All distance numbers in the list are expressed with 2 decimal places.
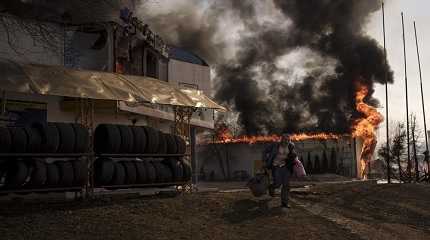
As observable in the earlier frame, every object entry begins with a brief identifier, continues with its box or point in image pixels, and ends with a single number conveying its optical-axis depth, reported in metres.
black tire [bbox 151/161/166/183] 12.77
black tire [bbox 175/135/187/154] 13.46
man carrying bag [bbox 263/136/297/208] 12.47
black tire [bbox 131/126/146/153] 12.31
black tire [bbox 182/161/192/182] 13.47
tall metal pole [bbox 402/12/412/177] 28.66
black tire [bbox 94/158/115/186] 11.62
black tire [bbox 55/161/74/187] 10.88
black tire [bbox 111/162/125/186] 11.84
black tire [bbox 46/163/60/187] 10.70
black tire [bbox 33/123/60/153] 10.72
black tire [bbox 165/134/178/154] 13.24
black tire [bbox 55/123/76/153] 10.98
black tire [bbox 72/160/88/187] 11.03
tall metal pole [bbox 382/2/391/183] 26.73
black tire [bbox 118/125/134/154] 12.07
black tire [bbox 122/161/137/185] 12.08
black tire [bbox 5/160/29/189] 10.15
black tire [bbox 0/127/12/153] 10.12
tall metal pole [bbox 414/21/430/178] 29.42
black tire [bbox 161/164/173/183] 12.91
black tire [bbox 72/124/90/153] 11.19
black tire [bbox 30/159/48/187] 10.49
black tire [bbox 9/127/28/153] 10.33
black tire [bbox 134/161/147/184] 12.30
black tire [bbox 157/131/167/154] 12.96
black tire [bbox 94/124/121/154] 11.86
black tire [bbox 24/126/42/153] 10.54
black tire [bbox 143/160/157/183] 12.48
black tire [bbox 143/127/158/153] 12.59
